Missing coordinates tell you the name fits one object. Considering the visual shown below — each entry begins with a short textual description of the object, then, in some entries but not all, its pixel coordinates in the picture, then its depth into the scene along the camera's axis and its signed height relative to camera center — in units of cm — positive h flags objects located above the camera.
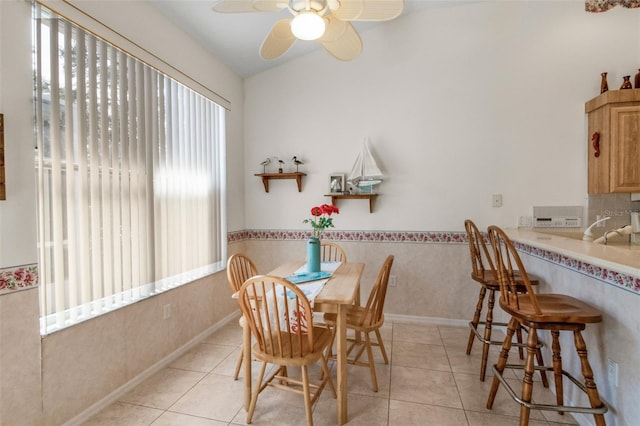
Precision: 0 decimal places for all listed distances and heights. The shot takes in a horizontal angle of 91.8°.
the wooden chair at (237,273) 205 -46
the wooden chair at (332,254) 317 -48
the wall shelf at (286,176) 338 +37
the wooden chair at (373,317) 199 -74
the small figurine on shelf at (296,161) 342 +53
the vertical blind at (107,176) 163 +23
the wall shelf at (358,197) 316 +12
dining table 171 -68
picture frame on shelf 332 +27
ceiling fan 144 +97
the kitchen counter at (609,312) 140 -53
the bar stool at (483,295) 219 -69
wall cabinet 254 +54
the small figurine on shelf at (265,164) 355 +52
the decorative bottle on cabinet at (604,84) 275 +108
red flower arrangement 226 -2
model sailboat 316 +38
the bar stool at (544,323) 149 -59
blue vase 230 -35
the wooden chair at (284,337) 157 -75
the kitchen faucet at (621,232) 201 -18
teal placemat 209 -47
